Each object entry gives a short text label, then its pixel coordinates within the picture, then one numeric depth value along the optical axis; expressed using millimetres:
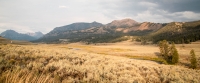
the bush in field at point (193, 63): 44391
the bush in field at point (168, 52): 51928
